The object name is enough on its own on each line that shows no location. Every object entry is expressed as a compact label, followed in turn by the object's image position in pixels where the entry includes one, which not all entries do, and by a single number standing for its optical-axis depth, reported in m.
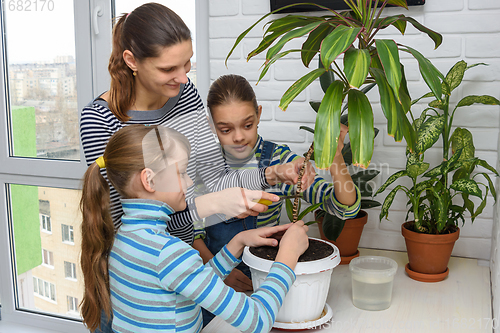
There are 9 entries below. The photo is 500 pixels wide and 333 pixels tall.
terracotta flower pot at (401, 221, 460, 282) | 1.25
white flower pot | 0.94
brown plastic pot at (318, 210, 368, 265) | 1.42
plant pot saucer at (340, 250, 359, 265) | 1.43
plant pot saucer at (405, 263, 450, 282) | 1.26
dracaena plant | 0.82
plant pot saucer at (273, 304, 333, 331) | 0.97
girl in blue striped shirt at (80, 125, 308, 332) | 0.80
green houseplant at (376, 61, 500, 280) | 1.22
